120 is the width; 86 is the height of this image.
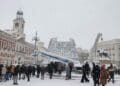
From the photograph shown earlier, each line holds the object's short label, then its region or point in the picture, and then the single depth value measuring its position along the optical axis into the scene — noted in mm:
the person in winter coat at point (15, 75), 20758
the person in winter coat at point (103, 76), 17222
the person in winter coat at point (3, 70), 23638
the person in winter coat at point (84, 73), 22342
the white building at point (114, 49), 85456
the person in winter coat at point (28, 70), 24500
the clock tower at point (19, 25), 85962
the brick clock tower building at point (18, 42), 78719
